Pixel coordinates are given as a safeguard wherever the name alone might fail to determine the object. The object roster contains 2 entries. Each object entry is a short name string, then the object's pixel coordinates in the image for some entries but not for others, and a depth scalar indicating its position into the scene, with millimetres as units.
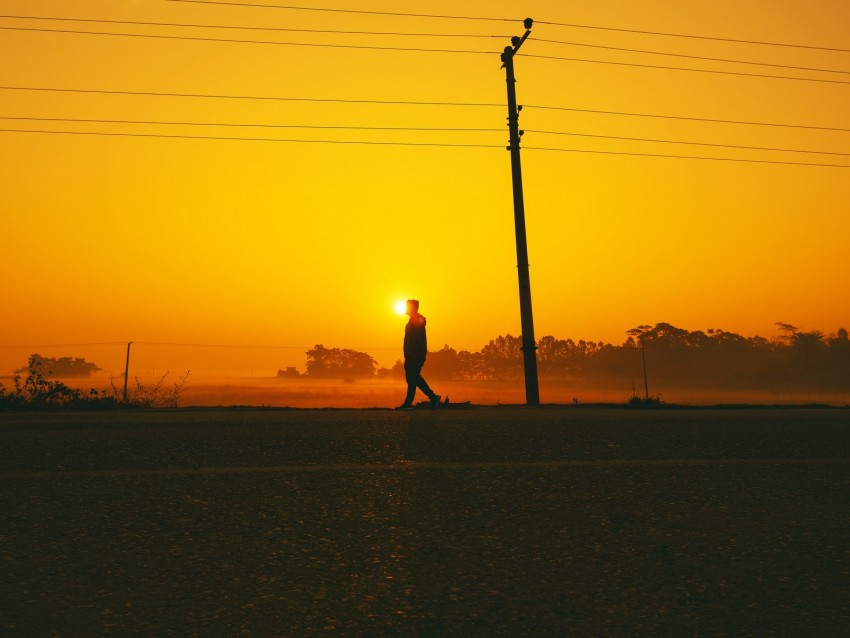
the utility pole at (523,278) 15031
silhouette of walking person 12711
